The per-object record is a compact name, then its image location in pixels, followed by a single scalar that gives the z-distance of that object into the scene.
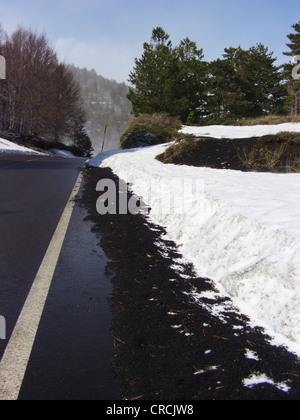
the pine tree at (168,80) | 35.00
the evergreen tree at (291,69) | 40.09
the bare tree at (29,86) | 47.19
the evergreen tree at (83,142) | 60.04
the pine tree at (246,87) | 40.88
